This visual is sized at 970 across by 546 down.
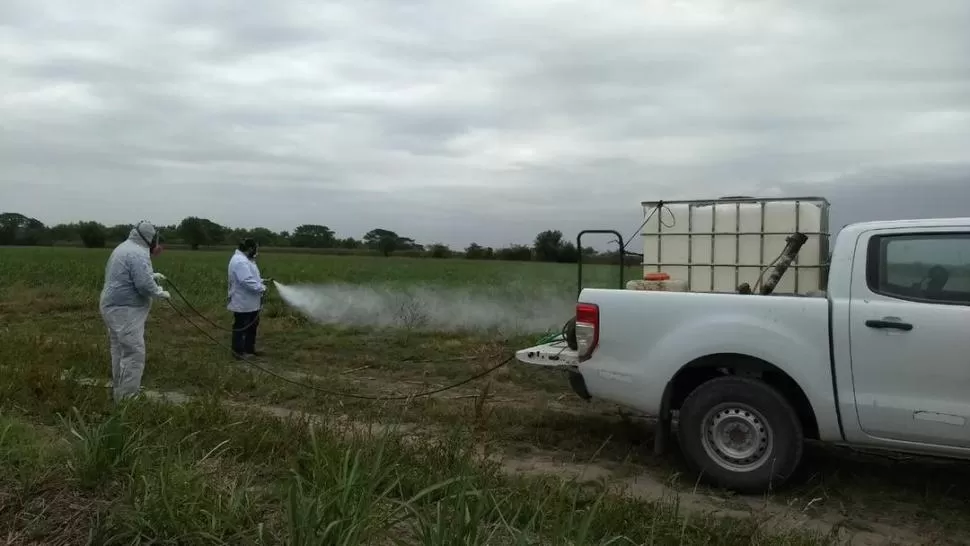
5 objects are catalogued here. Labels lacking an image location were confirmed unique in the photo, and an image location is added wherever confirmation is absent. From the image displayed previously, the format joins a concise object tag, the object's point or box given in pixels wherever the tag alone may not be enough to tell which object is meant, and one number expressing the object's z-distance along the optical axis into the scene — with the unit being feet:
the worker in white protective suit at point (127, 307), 22.41
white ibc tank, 21.97
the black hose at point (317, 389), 24.55
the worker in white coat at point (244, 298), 34.42
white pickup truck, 14.94
